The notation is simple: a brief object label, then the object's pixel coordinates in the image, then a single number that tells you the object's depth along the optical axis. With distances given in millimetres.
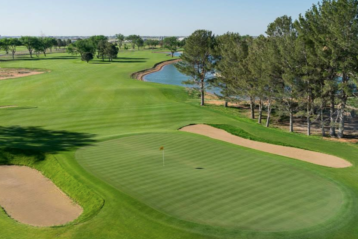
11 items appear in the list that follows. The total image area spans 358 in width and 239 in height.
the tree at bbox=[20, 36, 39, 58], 164125
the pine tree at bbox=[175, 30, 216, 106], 56884
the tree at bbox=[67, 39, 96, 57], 146000
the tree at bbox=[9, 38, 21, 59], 168025
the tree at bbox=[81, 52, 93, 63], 134750
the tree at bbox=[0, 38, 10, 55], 162775
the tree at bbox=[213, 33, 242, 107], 51250
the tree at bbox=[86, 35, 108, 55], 157950
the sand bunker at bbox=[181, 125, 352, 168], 26330
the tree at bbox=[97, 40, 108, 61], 147062
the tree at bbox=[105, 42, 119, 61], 143500
